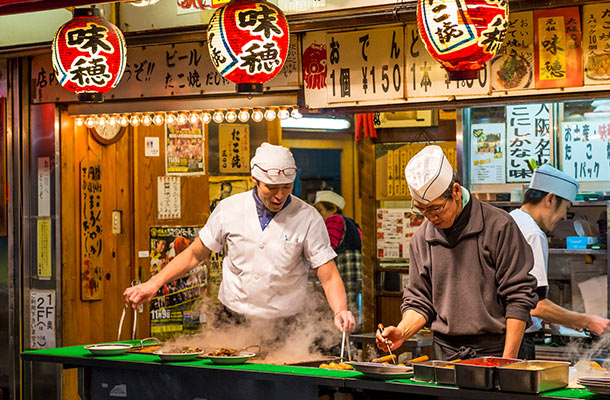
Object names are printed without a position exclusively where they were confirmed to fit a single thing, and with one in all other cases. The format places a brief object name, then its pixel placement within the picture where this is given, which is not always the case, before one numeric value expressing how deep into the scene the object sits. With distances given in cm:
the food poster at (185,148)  970
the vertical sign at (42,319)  901
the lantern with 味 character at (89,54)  707
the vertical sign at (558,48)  675
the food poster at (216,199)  992
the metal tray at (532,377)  443
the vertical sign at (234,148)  991
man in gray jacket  523
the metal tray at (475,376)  457
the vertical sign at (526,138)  877
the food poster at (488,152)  884
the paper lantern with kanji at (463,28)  554
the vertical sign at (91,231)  913
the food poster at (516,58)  692
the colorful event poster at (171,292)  965
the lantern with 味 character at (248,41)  639
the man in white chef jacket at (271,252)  698
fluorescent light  1448
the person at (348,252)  1024
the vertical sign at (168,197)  969
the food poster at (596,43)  666
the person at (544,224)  656
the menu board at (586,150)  860
